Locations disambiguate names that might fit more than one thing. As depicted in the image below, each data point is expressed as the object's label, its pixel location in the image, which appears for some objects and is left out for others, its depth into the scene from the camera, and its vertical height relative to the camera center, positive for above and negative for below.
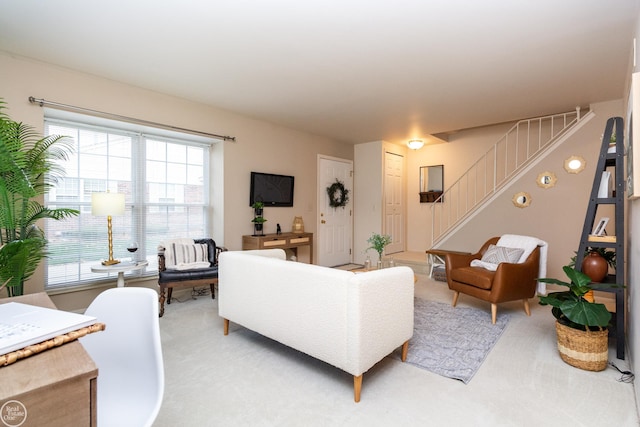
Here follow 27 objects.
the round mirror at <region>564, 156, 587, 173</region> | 4.09 +0.64
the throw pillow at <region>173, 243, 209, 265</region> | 3.58 -0.47
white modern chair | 1.05 -0.54
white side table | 2.99 -0.53
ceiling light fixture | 5.61 +1.25
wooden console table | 4.39 -0.41
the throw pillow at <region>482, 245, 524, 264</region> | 3.47 -0.47
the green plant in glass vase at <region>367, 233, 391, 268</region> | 3.44 -0.33
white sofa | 1.84 -0.63
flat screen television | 4.65 +0.37
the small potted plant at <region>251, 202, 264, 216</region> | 4.55 +0.09
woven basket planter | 2.18 -0.95
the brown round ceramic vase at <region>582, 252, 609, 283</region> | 2.54 -0.44
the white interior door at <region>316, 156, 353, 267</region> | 5.79 -0.12
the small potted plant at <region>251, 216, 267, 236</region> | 4.56 -0.16
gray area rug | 2.28 -1.09
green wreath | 5.92 +0.35
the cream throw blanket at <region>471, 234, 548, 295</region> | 3.48 -0.38
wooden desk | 0.63 -0.36
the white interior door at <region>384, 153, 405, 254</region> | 6.19 +0.25
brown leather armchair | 3.08 -0.69
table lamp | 2.98 +0.09
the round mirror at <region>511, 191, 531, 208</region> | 4.46 +0.20
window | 3.27 +0.25
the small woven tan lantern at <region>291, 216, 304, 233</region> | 5.14 -0.20
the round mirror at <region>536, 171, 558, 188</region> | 4.28 +0.46
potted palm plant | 2.30 +0.21
